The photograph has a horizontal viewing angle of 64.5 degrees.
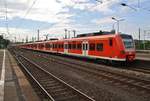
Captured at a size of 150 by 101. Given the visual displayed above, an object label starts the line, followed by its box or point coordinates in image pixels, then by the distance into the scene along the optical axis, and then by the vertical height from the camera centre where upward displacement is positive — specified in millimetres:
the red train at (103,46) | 10424 +103
